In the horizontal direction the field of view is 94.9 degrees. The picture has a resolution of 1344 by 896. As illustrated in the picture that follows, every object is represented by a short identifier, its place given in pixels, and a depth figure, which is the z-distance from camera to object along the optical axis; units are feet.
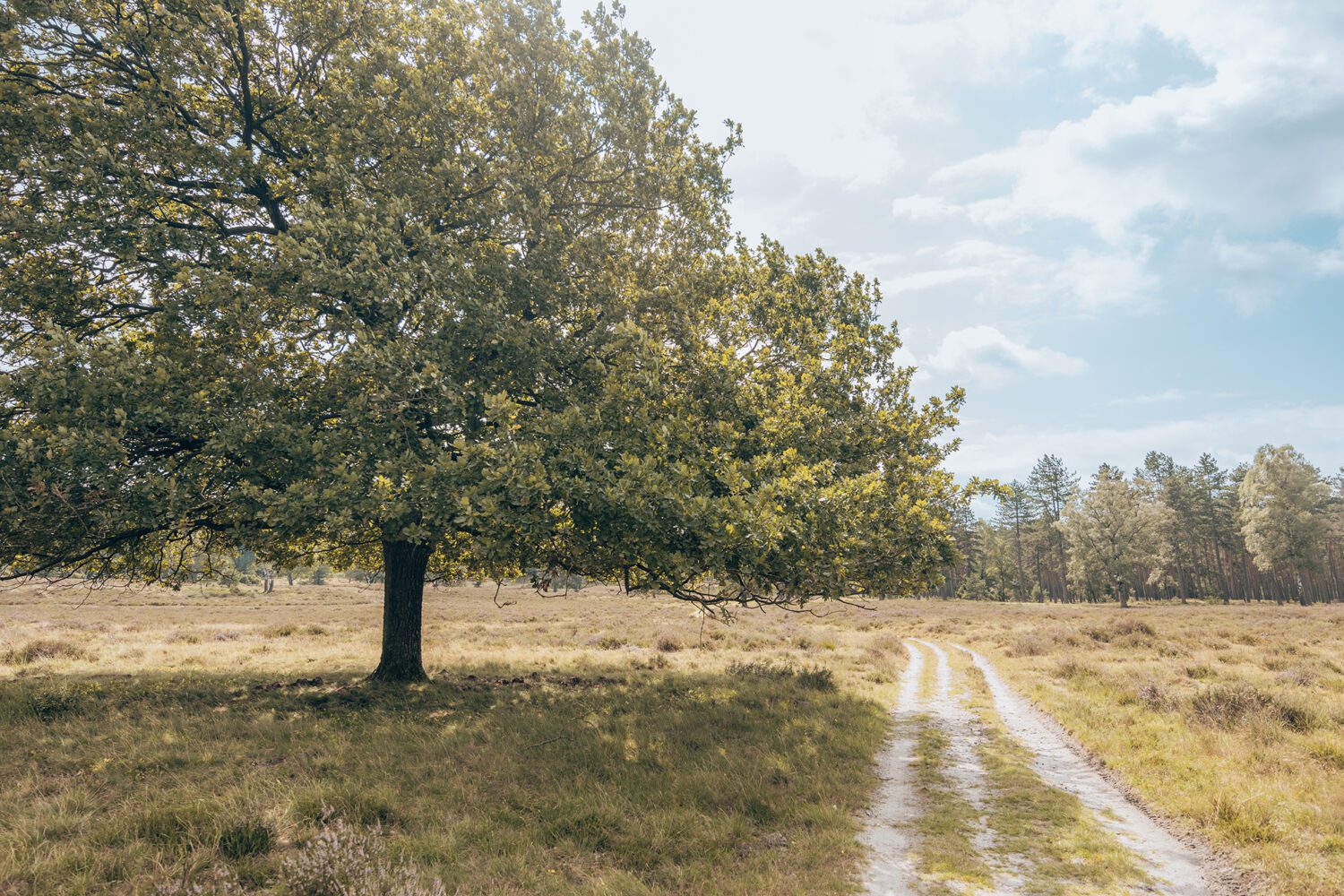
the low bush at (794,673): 62.23
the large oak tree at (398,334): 35.99
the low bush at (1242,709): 43.01
